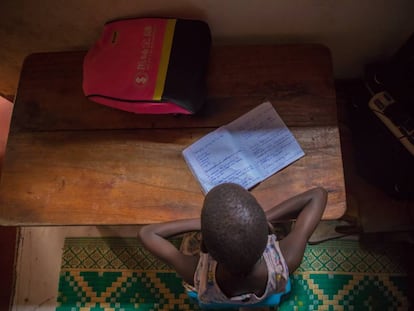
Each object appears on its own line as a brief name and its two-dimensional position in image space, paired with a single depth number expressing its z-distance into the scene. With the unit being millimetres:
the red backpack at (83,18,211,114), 1087
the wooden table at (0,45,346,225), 1127
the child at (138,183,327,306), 768
